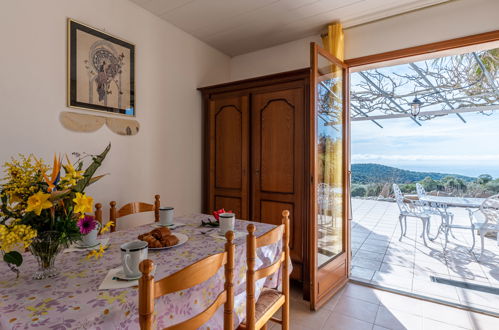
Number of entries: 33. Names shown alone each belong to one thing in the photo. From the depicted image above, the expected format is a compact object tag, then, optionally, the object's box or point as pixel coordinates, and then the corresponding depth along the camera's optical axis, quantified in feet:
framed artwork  6.63
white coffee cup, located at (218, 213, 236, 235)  5.40
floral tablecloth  2.53
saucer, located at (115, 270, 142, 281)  3.26
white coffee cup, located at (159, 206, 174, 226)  5.95
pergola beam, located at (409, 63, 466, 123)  13.35
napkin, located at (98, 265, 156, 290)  3.10
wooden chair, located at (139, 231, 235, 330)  2.37
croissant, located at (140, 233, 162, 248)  4.40
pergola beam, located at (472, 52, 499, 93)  11.93
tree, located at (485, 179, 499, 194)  17.60
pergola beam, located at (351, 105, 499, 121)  15.20
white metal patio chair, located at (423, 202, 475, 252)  12.81
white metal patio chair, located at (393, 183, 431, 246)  13.76
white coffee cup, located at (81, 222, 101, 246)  4.46
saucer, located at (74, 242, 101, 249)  4.42
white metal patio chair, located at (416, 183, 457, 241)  13.35
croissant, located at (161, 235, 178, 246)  4.51
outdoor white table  13.01
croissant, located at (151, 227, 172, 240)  4.65
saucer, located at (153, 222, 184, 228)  5.90
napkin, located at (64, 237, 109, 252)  4.30
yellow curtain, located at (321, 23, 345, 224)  8.42
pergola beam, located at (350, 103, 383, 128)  18.70
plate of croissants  4.42
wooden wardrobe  8.27
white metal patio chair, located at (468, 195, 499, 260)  11.68
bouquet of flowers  3.03
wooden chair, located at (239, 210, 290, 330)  3.98
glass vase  3.31
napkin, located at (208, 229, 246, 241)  5.24
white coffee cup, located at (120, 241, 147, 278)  3.31
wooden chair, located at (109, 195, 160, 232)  6.47
